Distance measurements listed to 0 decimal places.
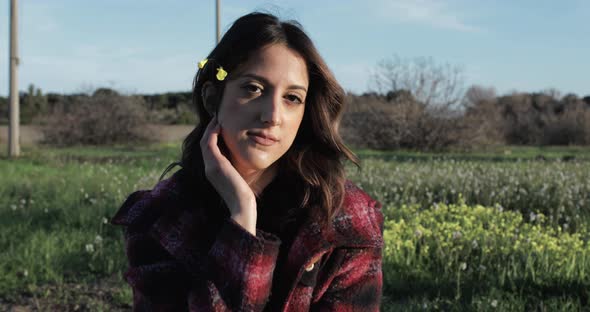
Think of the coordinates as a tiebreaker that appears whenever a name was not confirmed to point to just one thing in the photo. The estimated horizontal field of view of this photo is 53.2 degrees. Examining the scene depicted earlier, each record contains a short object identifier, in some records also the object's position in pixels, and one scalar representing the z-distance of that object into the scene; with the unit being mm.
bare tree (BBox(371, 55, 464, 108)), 18203
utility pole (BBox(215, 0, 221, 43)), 15023
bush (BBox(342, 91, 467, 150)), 18344
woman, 1678
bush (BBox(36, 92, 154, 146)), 23094
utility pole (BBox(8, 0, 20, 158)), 13719
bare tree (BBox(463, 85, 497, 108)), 19022
